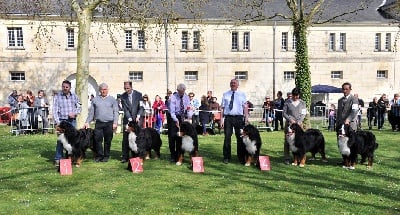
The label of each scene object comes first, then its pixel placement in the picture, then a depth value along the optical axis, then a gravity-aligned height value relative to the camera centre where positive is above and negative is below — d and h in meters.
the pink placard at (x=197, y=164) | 10.96 -1.44
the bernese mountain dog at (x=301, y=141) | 11.46 -0.96
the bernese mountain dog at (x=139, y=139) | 11.48 -0.90
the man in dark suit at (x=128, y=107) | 12.01 -0.11
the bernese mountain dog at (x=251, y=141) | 11.46 -0.94
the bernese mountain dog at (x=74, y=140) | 11.08 -0.90
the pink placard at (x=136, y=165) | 10.85 -1.45
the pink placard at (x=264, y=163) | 11.15 -1.43
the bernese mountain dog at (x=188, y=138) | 11.51 -0.87
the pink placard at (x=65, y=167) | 10.67 -1.47
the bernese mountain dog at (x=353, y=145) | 11.23 -1.01
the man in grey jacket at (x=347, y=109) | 11.41 -0.15
